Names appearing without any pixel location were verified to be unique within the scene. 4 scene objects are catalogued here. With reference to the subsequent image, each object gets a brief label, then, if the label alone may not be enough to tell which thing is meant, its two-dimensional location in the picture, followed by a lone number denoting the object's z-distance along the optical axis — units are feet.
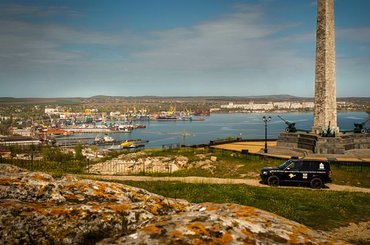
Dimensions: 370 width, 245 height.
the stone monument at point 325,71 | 88.12
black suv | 53.67
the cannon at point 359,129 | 95.81
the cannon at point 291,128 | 102.42
